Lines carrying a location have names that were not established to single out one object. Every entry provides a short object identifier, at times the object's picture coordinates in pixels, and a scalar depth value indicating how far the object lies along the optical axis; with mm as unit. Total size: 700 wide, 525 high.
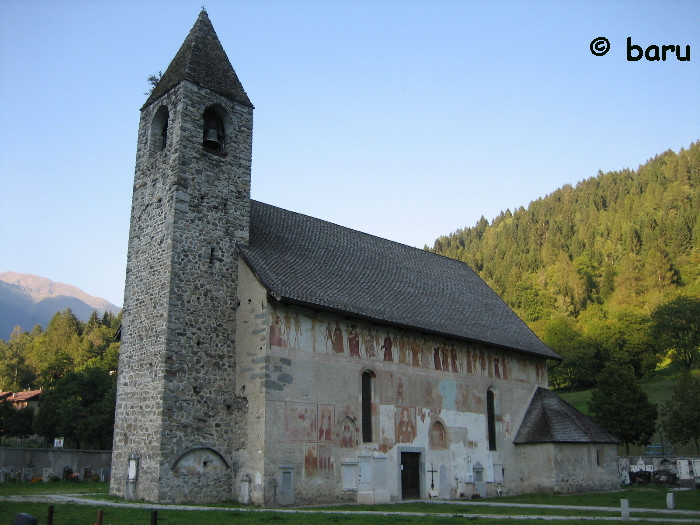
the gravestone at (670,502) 19391
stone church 21516
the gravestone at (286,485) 21141
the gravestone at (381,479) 24048
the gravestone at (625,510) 16656
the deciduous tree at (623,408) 44812
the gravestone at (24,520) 10017
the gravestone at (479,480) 28609
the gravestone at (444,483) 26814
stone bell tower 21109
